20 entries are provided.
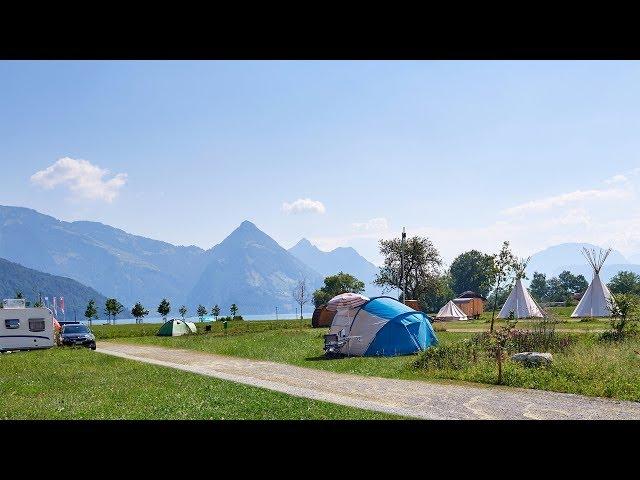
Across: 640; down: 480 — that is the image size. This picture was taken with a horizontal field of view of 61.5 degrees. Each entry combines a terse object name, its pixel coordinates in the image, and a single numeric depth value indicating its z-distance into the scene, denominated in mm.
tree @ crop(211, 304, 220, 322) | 95588
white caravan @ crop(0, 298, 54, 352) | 26594
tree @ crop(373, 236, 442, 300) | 71938
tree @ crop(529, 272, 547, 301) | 128900
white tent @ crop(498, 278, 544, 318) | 45106
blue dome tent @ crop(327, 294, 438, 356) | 20344
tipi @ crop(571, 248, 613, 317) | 40094
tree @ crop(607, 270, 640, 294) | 85562
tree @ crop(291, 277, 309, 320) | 86538
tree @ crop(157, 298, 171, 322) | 85756
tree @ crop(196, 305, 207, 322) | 98075
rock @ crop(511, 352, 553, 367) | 14826
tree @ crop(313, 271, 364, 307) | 89750
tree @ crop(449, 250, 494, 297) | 110944
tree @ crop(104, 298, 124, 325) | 94125
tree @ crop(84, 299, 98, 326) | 87325
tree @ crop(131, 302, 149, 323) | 80125
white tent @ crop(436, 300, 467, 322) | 54812
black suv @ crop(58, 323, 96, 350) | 29172
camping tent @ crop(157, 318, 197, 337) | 41938
